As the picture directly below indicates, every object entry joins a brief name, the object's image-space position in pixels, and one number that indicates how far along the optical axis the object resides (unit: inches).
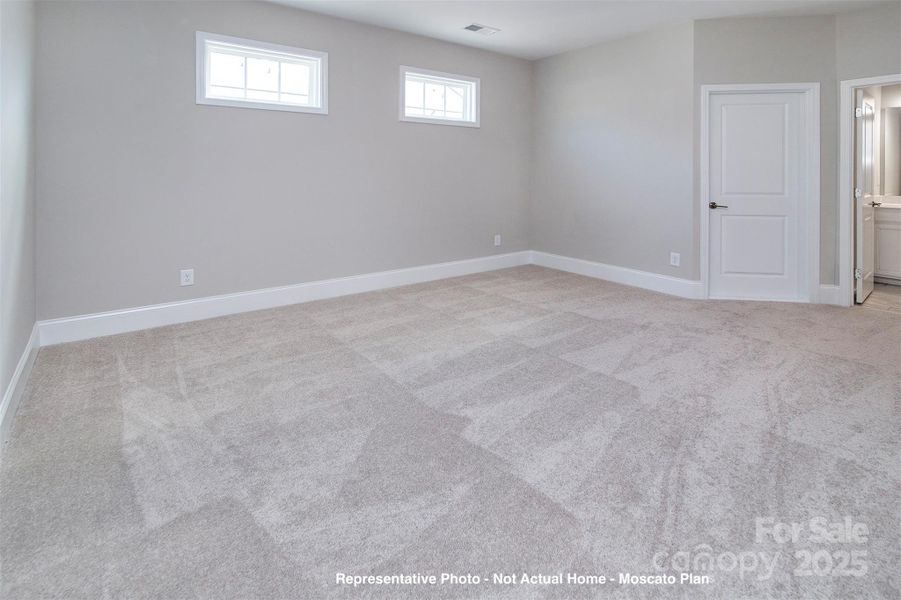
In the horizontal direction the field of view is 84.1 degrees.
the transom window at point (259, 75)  158.9
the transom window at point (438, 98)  209.2
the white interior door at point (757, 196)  181.9
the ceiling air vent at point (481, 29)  193.8
